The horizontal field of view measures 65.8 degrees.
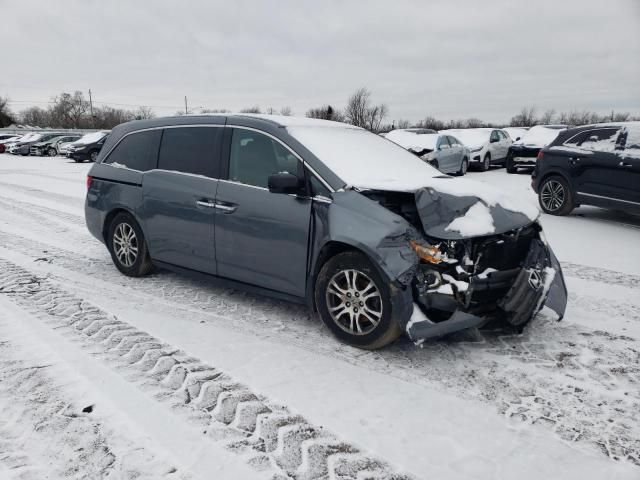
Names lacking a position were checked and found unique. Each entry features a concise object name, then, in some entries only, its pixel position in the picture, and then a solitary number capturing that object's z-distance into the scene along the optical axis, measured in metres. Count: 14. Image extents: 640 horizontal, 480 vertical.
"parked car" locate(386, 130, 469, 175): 14.50
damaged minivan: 3.41
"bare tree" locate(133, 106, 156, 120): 91.29
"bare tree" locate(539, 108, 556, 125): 72.53
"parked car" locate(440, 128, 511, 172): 17.84
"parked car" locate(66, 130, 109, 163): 24.31
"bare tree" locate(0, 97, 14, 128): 67.94
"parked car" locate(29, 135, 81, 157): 31.58
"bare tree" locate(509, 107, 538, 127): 74.15
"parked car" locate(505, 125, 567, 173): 16.38
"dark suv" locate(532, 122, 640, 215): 7.97
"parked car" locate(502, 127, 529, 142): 24.90
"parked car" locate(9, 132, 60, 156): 31.70
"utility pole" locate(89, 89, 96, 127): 90.03
